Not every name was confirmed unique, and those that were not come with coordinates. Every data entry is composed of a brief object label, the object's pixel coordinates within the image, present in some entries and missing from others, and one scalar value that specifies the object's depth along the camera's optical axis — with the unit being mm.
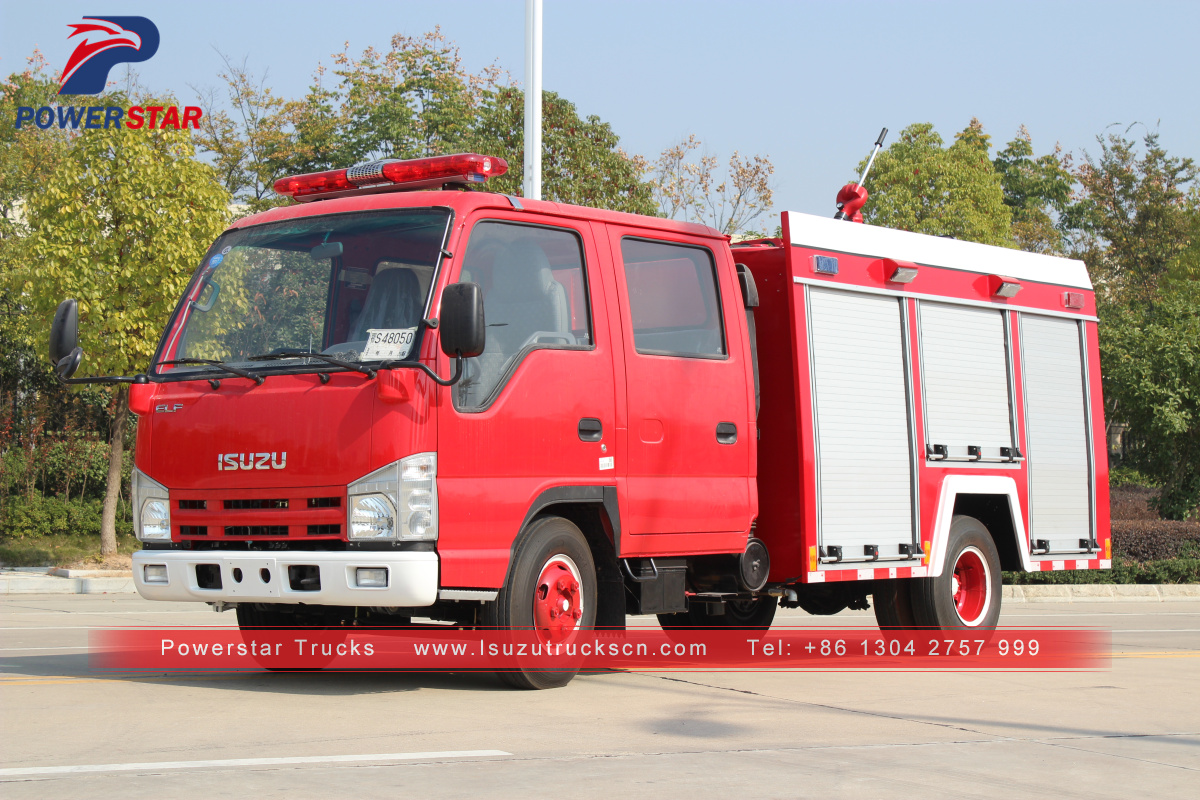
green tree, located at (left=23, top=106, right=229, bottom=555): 17891
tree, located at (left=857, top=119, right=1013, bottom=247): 36156
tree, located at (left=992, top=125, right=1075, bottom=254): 57375
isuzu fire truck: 7062
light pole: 14039
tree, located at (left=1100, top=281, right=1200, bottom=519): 22656
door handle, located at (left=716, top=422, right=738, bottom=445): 8641
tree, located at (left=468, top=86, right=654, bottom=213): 24531
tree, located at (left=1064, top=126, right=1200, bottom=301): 49219
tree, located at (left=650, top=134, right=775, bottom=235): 31344
